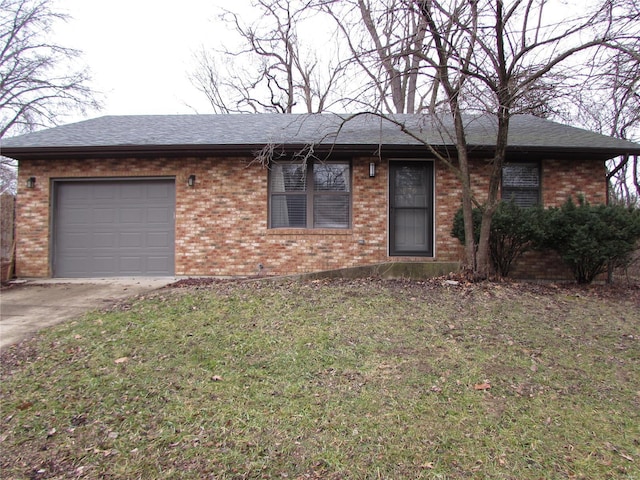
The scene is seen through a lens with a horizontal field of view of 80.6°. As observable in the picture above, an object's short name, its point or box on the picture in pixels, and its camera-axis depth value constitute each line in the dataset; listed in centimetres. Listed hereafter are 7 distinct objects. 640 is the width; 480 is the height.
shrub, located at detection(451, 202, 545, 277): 707
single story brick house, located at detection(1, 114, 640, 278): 848
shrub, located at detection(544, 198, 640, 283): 673
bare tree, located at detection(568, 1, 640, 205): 555
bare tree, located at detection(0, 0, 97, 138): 1748
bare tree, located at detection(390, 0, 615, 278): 568
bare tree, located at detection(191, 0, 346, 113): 1981
